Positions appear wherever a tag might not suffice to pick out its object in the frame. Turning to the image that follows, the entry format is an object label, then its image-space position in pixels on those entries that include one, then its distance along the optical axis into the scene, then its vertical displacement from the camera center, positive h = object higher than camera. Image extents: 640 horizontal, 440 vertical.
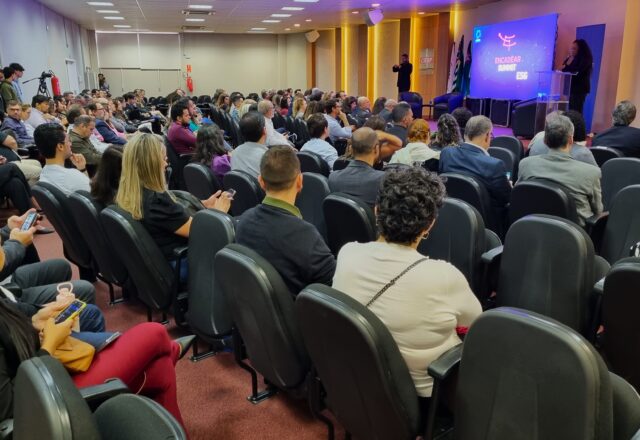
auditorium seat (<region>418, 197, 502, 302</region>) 2.41 -0.72
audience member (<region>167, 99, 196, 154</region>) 6.01 -0.44
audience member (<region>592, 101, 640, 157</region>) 4.58 -0.37
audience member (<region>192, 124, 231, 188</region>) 4.68 -0.52
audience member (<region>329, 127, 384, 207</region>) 3.25 -0.51
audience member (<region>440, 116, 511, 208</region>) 3.42 -0.47
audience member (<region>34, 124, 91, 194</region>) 3.64 -0.47
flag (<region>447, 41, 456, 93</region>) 14.47 +0.70
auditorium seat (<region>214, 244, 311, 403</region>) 1.69 -0.77
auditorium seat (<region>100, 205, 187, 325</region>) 2.42 -0.82
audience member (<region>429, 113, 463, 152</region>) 4.24 -0.32
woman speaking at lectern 9.55 +0.43
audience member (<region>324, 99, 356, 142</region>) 7.06 -0.40
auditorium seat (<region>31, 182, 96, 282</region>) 3.09 -0.77
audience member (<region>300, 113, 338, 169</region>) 5.25 -0.49
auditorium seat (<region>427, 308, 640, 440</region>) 1.06 -0.65
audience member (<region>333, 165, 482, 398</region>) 1.47 -0.56
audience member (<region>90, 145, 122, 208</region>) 2.98 -0.50
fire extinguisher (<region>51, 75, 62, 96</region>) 12.64 +0.27
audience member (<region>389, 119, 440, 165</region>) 4.08 -0.44
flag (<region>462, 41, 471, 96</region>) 13.78 +0.45
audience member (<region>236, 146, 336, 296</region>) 1.97 -0.57
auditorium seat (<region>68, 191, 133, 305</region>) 2.86 -0.80
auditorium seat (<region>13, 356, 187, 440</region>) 0.88 -0.58
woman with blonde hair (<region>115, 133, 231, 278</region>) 2.62 -0.53
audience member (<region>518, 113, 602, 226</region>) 3.07 -0.48
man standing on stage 14.96 +0.61
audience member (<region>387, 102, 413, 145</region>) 6.14 -0.32
